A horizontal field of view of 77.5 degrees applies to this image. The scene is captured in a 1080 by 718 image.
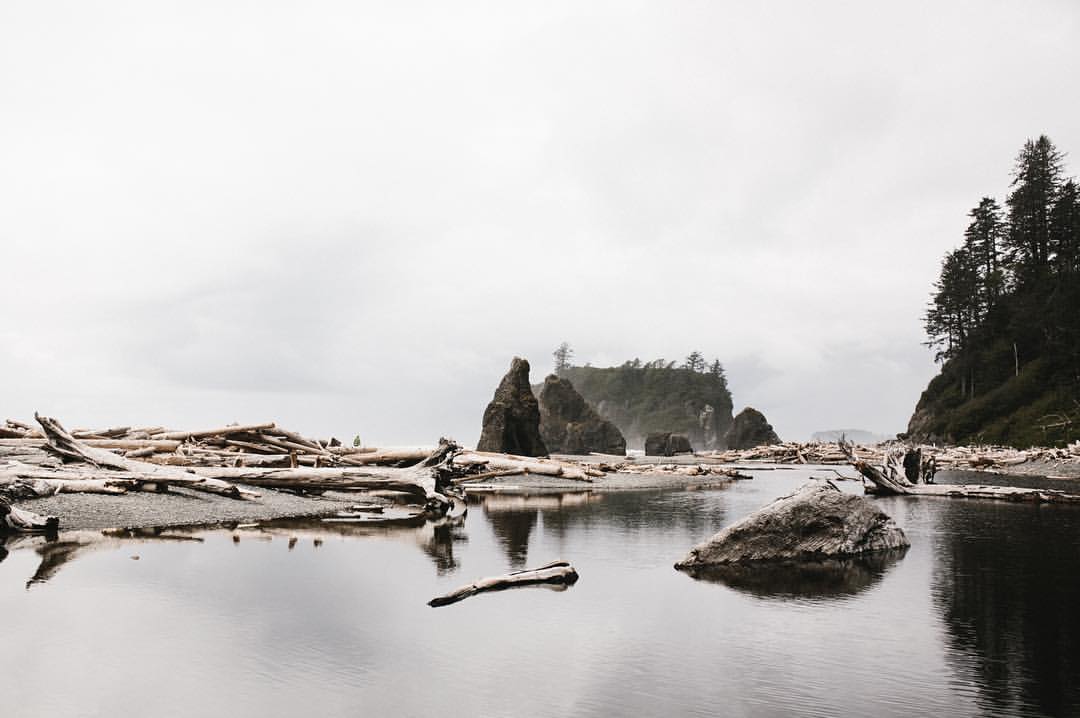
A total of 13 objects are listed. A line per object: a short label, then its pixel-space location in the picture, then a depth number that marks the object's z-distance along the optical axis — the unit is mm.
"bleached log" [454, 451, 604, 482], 33406
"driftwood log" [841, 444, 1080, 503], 25359
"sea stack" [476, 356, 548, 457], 61188
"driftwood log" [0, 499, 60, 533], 13602
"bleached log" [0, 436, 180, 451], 25656
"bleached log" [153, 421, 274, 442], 26281
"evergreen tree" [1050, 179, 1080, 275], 64562
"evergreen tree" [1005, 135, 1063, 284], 73312
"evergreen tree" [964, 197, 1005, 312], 80956
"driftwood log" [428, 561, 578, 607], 9633
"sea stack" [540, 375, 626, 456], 98188
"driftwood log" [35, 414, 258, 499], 18156
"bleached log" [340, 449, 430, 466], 26109
